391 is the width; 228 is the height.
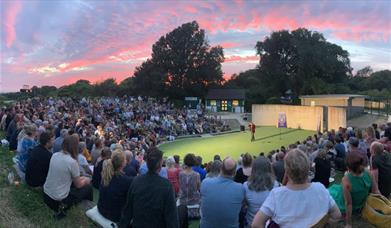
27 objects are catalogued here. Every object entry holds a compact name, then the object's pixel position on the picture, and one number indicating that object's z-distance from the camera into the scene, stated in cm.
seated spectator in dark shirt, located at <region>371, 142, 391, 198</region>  612
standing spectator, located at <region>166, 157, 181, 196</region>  778
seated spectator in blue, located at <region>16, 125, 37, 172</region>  781
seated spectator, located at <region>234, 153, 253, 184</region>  713
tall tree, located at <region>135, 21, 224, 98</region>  6144
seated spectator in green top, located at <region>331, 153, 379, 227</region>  494
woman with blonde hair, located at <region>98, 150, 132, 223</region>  501
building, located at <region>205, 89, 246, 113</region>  6102
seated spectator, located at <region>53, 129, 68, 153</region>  945
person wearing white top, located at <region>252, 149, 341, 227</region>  289
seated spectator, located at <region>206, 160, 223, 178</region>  649
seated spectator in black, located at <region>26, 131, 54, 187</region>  631
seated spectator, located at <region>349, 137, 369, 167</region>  836
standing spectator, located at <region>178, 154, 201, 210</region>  681
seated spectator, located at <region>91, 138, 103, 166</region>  995
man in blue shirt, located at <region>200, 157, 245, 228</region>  466
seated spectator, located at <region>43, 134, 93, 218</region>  566
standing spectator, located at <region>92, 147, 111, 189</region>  752
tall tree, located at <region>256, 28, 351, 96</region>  5762
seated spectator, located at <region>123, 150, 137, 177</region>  728
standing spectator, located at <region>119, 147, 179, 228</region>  392
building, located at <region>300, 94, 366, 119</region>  3435
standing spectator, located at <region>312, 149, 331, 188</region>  838
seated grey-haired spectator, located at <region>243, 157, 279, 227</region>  492
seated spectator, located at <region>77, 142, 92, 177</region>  832
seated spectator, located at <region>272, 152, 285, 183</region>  782
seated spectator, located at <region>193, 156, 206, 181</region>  795
